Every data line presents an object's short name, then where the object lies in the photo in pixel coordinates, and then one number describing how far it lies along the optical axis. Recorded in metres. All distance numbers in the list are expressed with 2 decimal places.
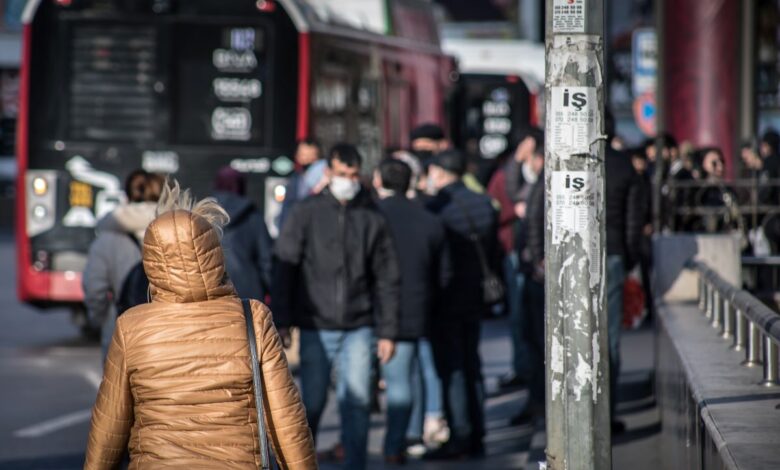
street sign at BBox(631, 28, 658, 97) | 48.28
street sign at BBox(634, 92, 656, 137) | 48.25
